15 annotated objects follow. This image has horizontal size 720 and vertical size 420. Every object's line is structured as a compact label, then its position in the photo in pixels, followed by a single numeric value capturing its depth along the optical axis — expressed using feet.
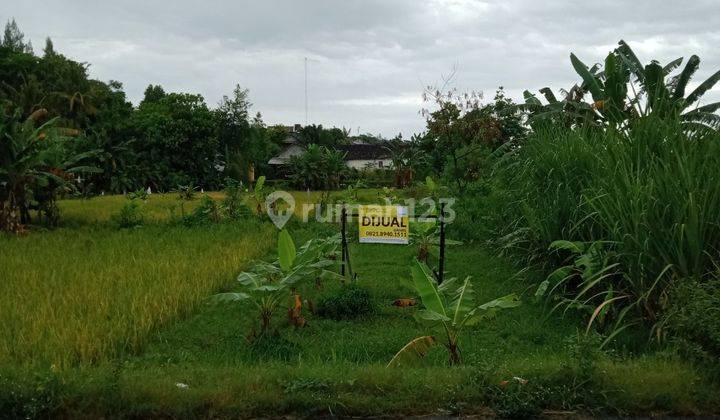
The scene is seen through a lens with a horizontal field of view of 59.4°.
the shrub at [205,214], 43.68
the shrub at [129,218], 42.98
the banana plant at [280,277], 17.70
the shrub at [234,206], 45.65
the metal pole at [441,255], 21.35
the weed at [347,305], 19.84
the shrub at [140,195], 52.06
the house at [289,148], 159.63
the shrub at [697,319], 12.12
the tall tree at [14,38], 152.01
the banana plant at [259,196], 45.85
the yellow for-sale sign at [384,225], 24.64
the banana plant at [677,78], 38.78
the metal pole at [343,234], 23.21
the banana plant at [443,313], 14.53
